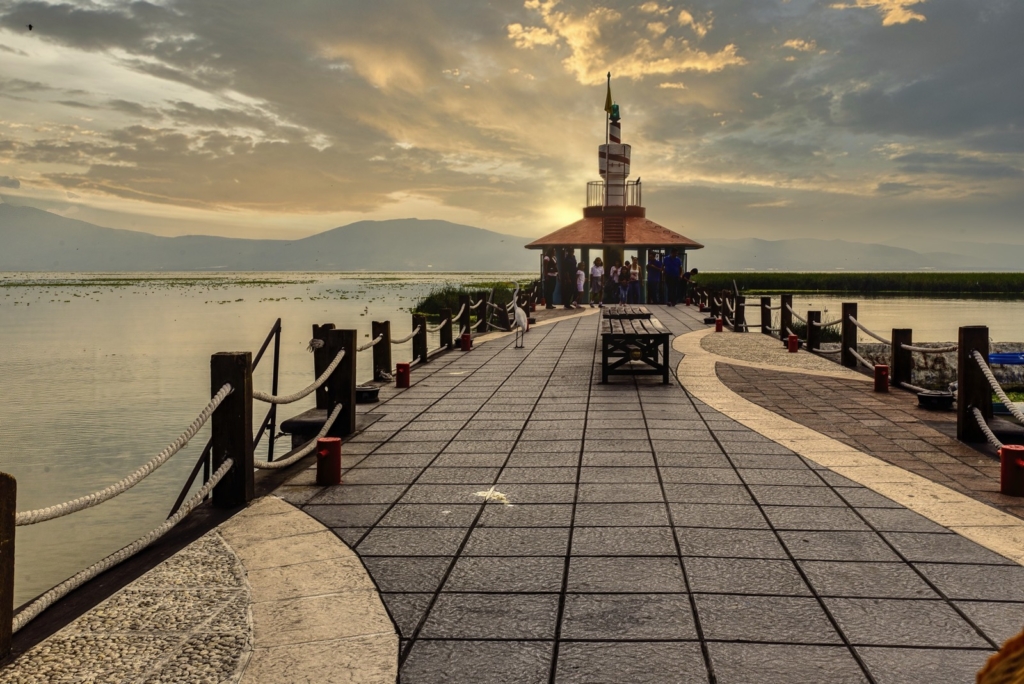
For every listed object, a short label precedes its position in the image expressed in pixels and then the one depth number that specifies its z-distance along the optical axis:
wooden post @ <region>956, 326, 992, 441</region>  6.79
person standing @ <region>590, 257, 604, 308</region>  30.33
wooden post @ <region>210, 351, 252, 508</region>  5.11
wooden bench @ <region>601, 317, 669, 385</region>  10.69
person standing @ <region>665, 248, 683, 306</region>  31.06
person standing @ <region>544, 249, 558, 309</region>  30.25
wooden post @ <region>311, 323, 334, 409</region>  7.44
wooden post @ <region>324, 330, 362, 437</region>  7.34
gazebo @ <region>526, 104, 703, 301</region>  31.62
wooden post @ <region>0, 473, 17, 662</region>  2.93
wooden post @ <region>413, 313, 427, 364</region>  13.48
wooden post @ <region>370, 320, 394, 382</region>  11.30
